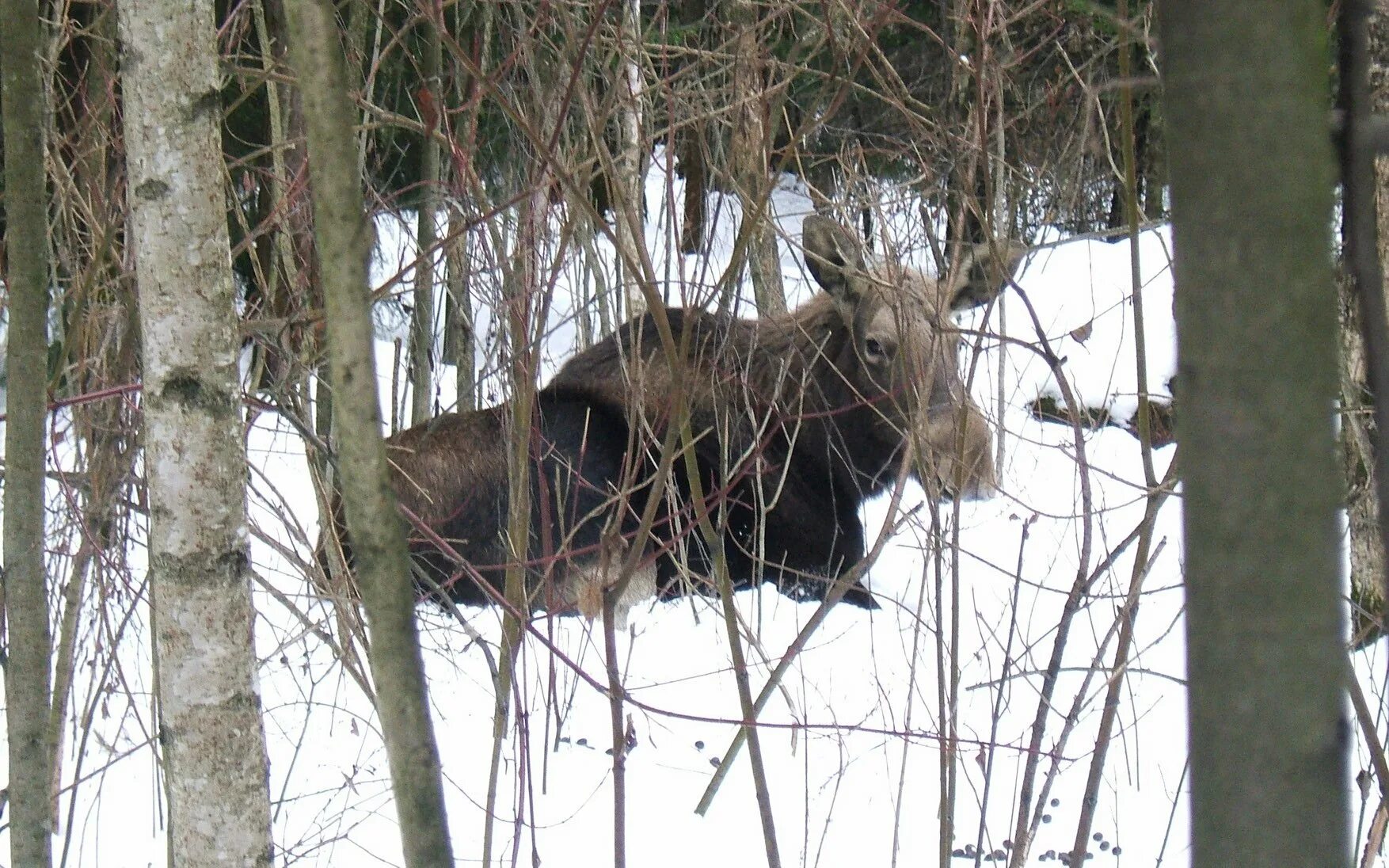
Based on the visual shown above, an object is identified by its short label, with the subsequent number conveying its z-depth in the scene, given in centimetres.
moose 916
